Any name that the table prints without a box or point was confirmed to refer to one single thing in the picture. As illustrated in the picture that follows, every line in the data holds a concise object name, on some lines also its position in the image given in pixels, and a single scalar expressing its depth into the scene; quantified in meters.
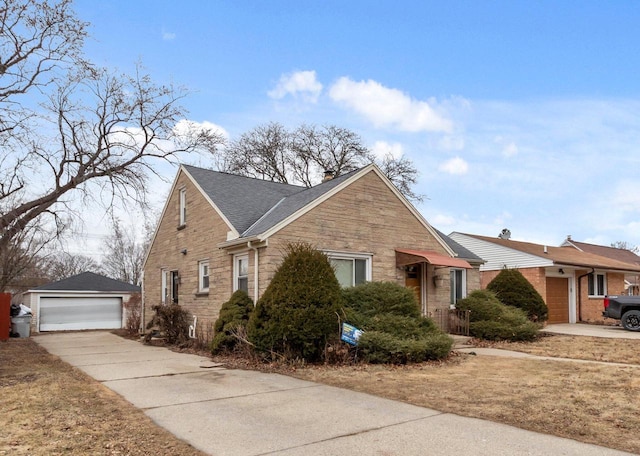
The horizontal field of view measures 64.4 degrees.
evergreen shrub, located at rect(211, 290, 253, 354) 12.07
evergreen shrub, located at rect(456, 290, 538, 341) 14.96
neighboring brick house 22.73
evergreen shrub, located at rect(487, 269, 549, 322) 19.17
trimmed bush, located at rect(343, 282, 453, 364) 10.50
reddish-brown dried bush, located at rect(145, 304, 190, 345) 15.64
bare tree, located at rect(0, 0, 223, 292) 14.95
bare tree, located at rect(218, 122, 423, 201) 37.94
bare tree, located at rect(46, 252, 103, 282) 52.59
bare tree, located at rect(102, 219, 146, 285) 61.12
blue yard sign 10.70
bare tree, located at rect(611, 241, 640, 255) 78.09
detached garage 24.72
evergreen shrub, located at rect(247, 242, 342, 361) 10.55
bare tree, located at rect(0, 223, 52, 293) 31.20
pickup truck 18.95
